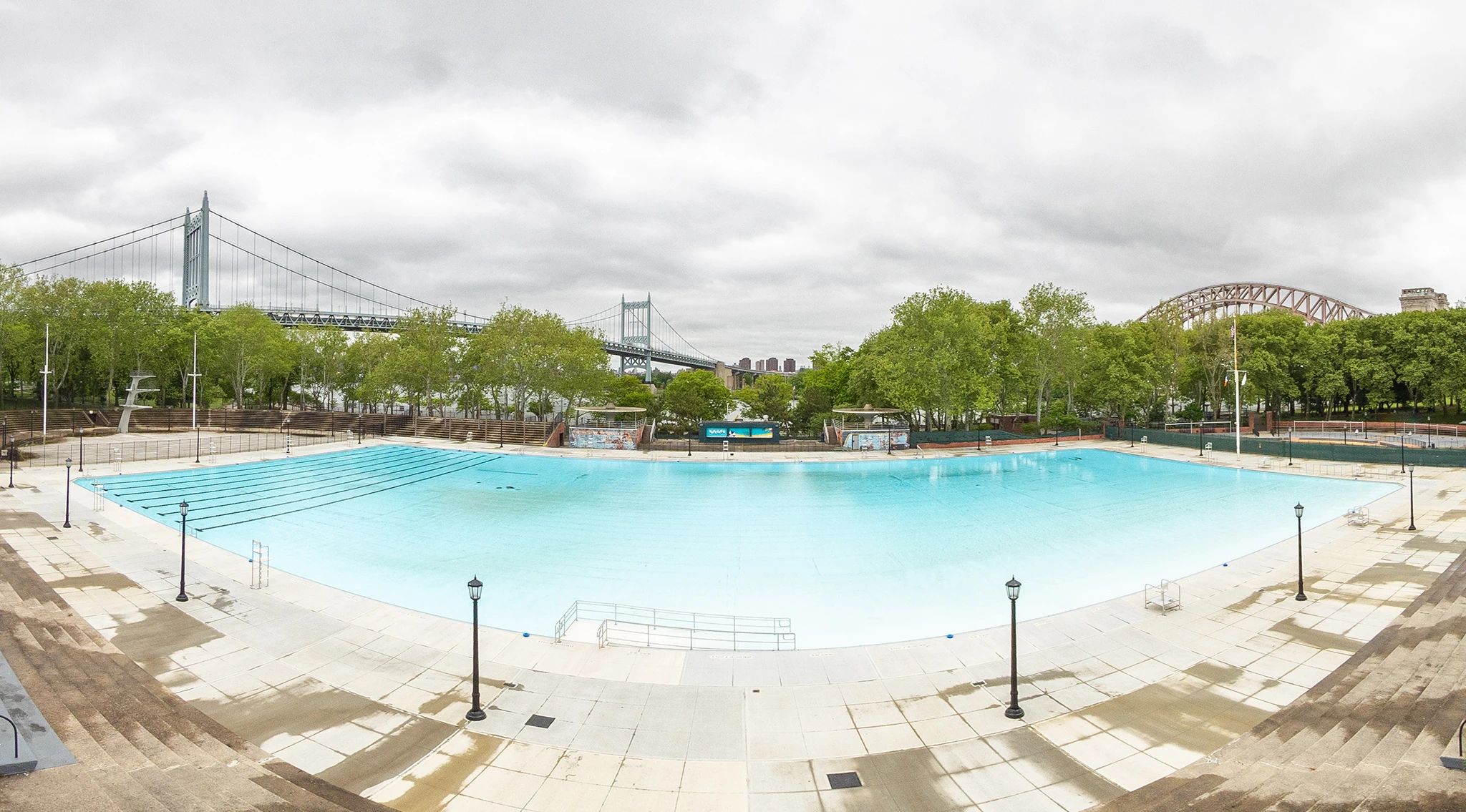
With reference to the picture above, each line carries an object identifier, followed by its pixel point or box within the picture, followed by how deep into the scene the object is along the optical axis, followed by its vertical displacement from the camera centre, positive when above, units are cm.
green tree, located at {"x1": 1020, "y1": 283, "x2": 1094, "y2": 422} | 5372 +711
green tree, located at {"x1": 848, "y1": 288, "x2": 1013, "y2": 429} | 4825 +412
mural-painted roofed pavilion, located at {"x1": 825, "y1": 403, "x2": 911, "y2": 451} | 4825 -162
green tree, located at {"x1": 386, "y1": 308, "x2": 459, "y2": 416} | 5522 +442
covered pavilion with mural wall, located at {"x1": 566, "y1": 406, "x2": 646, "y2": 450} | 4772 -160
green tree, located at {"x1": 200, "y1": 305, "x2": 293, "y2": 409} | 6006 +576
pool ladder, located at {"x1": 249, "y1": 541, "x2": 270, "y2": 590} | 1511 -426
